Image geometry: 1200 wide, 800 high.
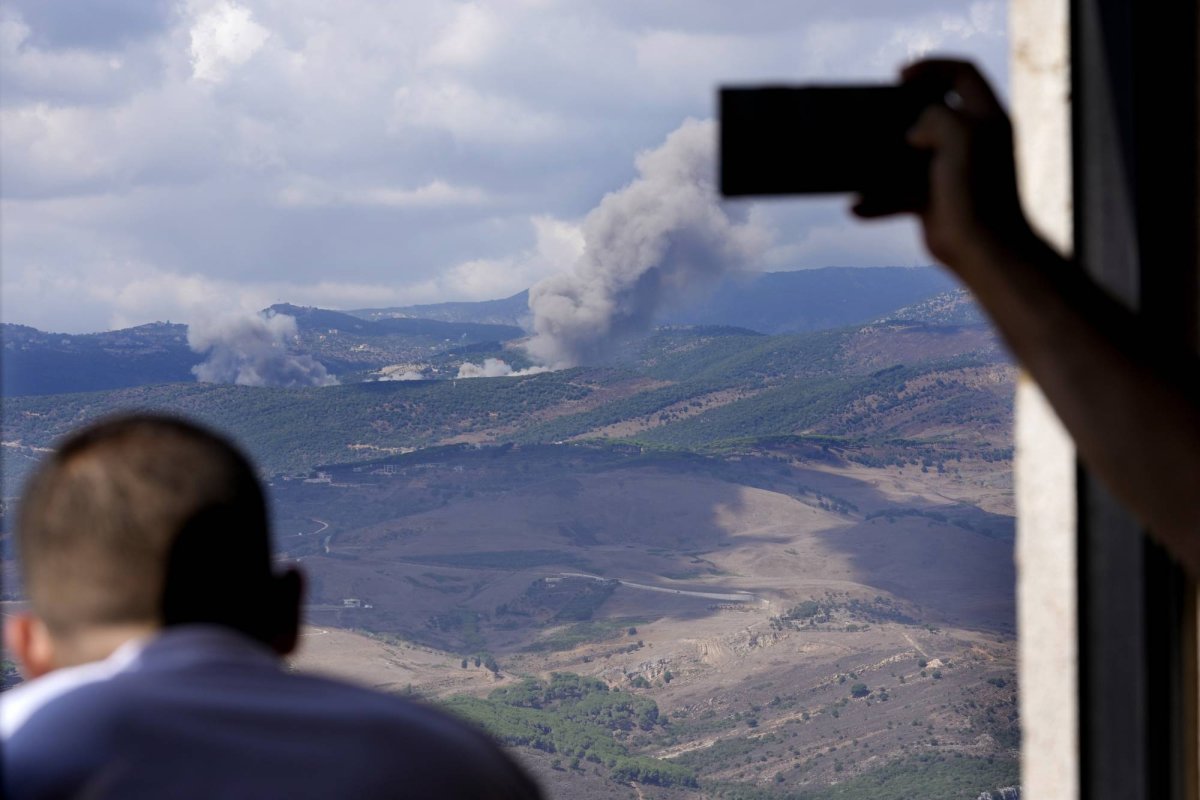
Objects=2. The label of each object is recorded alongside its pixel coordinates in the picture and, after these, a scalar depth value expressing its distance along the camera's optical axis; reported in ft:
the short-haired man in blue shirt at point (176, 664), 5.61
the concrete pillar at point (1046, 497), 7.56
